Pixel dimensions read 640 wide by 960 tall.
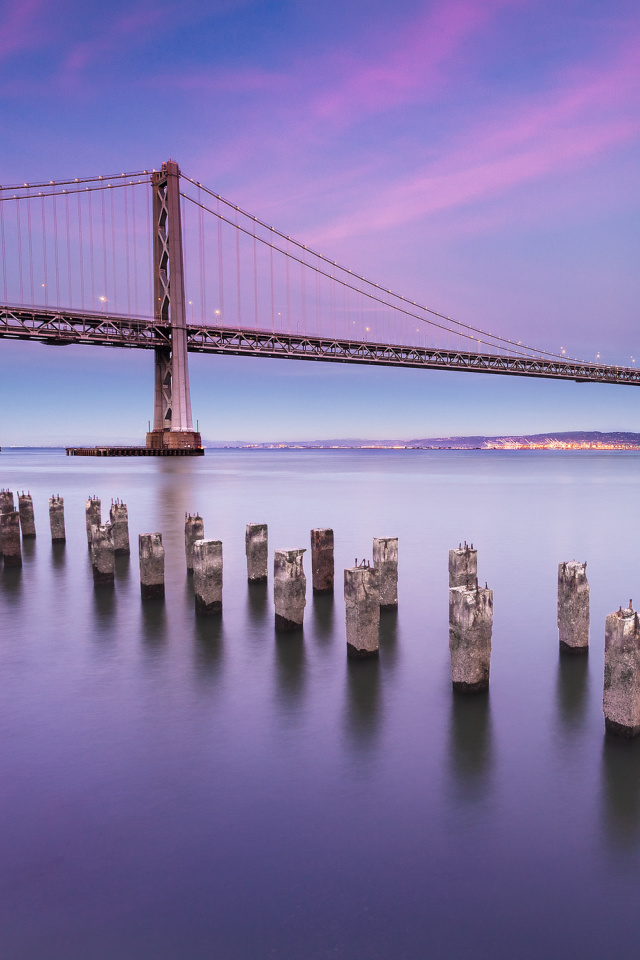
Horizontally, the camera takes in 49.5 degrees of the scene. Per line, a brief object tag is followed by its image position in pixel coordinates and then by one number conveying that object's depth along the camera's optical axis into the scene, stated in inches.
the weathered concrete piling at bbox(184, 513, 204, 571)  408.8
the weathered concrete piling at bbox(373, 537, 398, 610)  310.3
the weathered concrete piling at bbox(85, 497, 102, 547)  519.2
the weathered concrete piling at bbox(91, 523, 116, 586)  398.6
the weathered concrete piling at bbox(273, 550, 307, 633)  276.8
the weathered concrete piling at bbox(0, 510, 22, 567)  483.8
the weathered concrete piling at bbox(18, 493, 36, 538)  610.5
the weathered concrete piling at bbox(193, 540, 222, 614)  310.0
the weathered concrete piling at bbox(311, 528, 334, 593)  359.6
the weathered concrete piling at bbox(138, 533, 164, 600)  361.7
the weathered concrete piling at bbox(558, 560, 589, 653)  244.4
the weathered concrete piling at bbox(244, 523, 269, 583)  375.9
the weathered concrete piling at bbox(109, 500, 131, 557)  487.2
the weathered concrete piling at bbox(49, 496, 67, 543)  562.9
